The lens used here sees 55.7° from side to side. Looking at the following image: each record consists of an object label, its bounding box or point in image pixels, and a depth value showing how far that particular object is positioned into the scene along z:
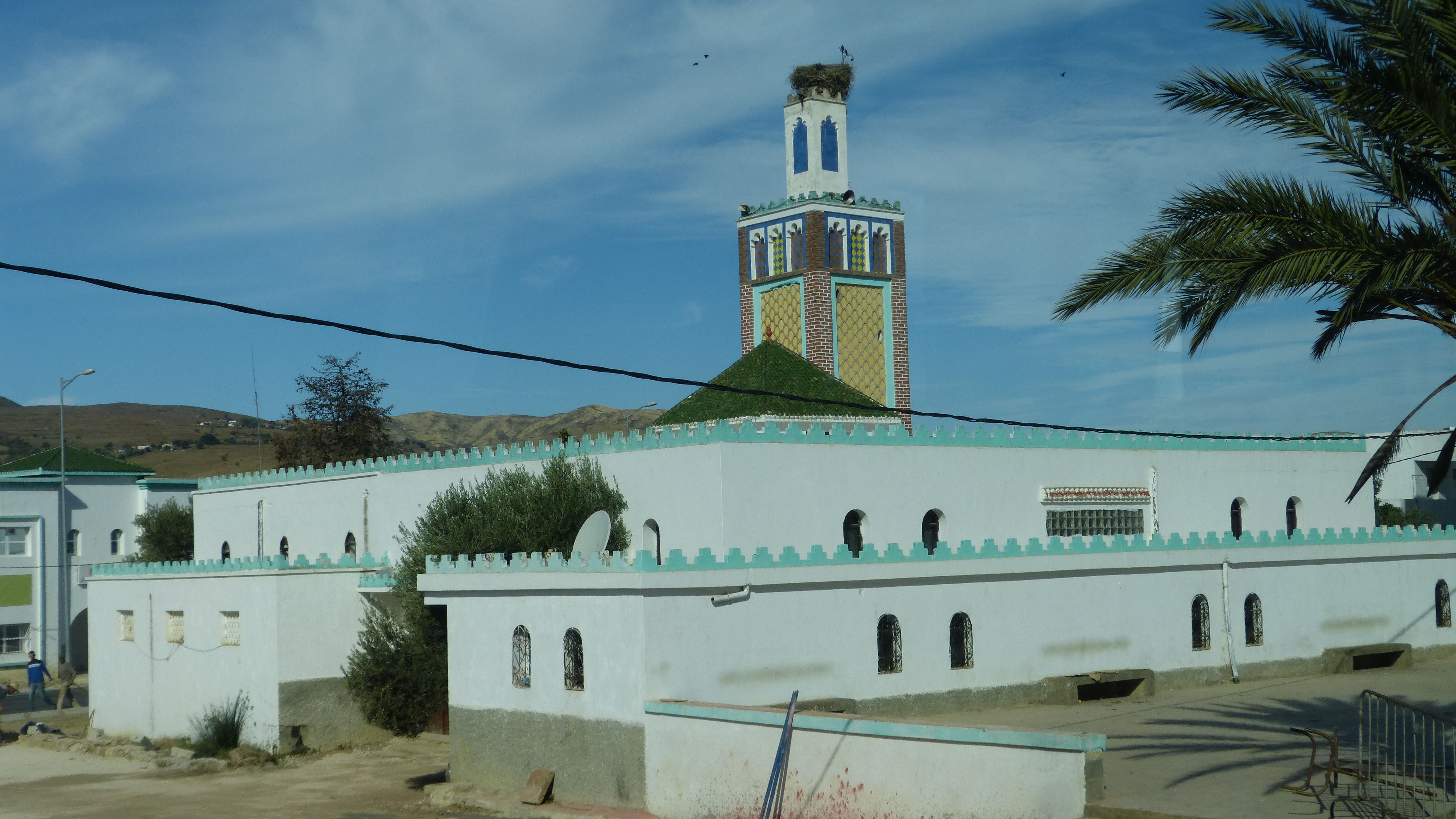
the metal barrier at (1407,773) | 12.27
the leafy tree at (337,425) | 53.47
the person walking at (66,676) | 38.31
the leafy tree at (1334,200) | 12.09
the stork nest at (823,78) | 38.09
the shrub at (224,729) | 28.22
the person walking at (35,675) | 38.03
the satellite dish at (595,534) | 21.66
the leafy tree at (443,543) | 25.25
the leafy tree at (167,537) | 47.09
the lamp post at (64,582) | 47.25
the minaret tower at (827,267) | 35.97
